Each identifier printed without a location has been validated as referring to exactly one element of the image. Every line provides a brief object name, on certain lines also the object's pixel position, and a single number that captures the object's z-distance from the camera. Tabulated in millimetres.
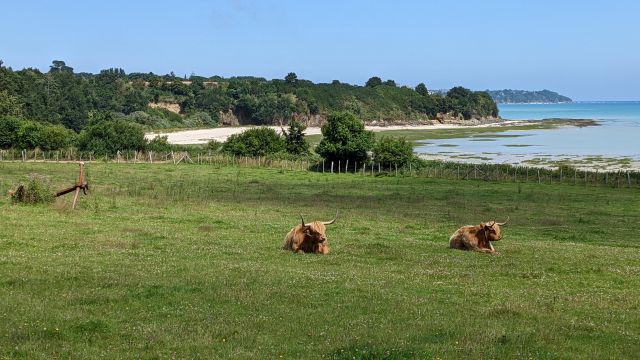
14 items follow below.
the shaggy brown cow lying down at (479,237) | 23359
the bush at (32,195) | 33125
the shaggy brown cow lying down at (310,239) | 22047
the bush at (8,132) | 84062
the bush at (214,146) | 89412
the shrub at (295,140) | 86812
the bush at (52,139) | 83500
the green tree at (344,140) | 73562
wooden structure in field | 30109
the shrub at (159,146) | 86125
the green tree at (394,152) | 70875
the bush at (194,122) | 194288
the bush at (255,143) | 83188
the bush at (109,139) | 82062
